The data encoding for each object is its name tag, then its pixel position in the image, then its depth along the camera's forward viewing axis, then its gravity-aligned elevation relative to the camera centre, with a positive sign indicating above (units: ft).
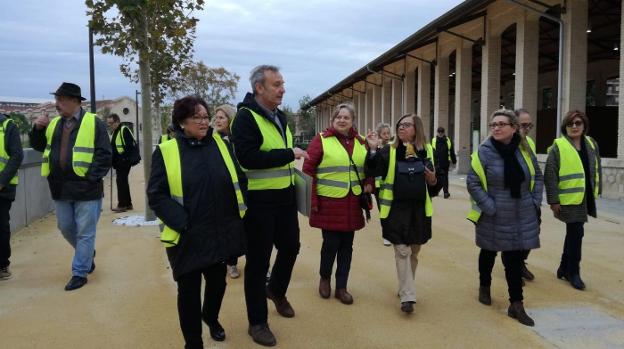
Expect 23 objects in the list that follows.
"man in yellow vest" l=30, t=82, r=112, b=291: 17.10 -0.52
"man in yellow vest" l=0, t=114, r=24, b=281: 18.07 -0.75
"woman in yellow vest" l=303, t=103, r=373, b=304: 15.43 -1.15
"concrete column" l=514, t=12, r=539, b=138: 52.44 +8.60
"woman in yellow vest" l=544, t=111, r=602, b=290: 17.11 -1.16
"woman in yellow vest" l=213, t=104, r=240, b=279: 18.29 +0.91
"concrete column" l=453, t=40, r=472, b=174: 67.05 +5.47
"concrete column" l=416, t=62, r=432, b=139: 80.59 +9.49
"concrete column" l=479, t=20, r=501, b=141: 59.93 +8.63
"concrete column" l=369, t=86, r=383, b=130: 107.55 +9.38
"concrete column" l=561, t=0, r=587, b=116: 45.78 +8.42
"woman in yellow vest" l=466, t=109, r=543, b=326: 14.25 -1.36
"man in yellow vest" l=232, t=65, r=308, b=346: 12.18 -0.70
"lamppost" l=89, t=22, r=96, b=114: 50.84 +7.76
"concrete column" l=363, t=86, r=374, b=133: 115.24 +9.12
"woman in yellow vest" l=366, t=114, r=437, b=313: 14.89 -1.25
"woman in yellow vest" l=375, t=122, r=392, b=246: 22.94 +0.71
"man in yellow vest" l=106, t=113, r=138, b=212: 33.86 -0.33
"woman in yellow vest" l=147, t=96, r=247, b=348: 10.57 -1.11
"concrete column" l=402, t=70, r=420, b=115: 87.51 +9.83
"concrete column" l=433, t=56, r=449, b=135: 73.72 +8.02
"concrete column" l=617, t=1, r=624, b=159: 39.68 +2.30
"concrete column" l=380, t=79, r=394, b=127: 100.37 +9.58
